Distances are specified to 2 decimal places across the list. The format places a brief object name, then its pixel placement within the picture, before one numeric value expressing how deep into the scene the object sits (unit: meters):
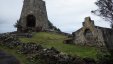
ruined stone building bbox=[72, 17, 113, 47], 14.49
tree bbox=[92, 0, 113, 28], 15.17
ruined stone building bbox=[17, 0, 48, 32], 18.42
